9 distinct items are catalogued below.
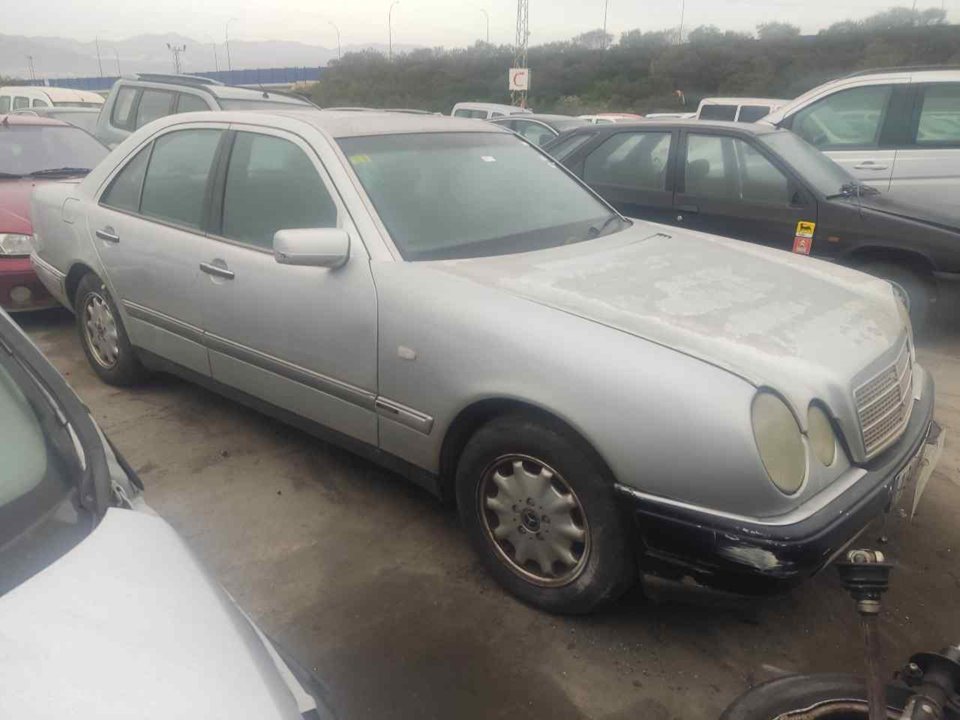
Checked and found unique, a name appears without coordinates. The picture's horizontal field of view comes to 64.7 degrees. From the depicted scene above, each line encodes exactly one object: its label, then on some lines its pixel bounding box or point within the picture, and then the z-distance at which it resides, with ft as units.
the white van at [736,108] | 44.57
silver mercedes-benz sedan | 6.66
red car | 16.20
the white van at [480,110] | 52.54
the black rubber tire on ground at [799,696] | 5.48
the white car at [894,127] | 19.97
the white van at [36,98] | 40.74
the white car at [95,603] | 3.38
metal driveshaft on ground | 4.70
